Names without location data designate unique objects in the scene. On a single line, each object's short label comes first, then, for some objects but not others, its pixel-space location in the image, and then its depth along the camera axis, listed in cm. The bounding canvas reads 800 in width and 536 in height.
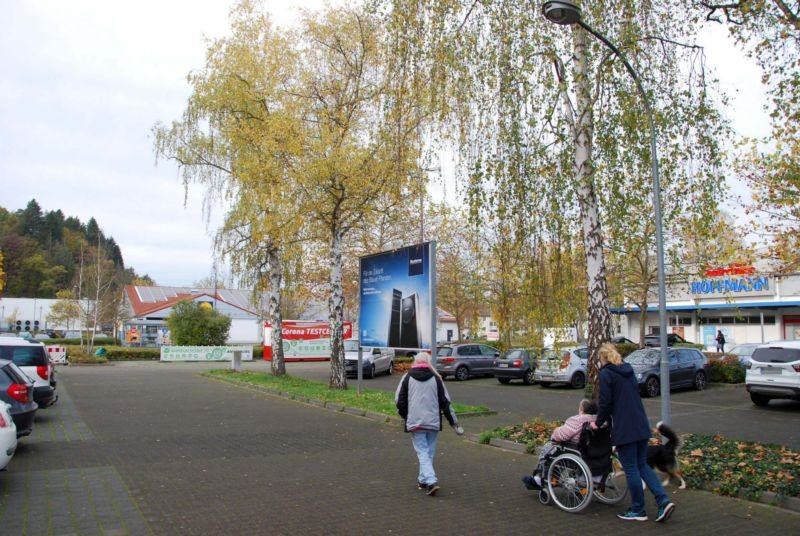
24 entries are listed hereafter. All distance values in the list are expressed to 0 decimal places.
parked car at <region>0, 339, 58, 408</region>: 1382
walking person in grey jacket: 743
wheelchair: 666
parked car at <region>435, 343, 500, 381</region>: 2752
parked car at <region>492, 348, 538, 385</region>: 2420
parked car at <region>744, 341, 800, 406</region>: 1614
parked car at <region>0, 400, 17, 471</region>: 715
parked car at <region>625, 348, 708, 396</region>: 1962
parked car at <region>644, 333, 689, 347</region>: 3693
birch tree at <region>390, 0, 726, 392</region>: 922
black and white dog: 725
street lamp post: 886
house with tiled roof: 6128
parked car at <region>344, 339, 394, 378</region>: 2847
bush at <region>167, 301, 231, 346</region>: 4472
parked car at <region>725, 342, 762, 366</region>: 2764
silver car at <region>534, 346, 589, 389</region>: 2261
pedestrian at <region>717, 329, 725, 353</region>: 3572
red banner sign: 4162
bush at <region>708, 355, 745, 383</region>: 2370
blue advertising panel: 1472
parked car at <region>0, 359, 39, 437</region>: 931
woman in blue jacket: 630
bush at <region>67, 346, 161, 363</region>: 4359
